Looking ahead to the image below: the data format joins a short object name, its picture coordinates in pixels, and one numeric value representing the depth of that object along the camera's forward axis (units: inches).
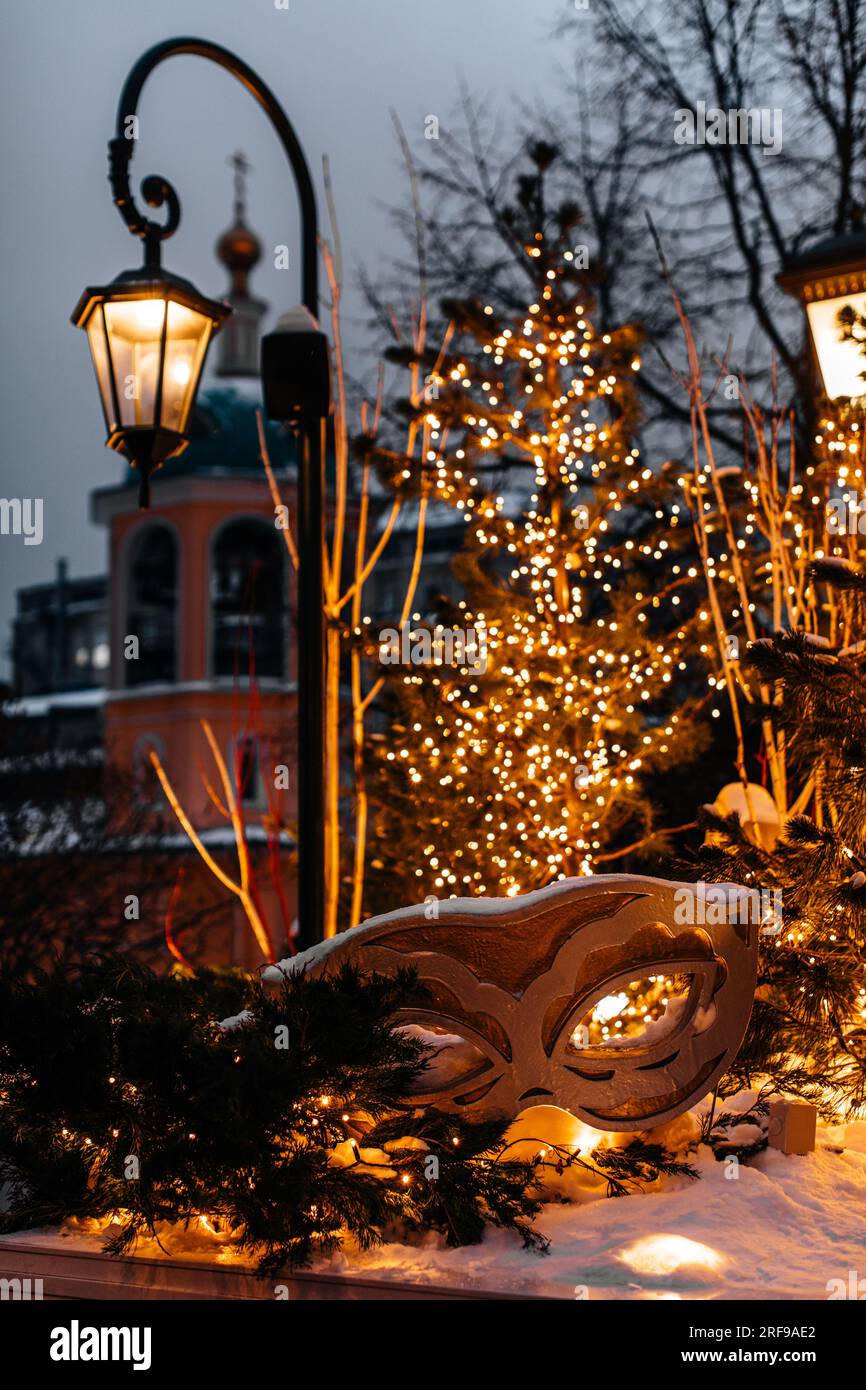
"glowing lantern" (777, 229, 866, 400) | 239.3
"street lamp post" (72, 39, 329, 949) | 226.8
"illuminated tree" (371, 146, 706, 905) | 323.3
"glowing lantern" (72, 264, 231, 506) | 226.5
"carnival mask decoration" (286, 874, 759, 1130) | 190.2
